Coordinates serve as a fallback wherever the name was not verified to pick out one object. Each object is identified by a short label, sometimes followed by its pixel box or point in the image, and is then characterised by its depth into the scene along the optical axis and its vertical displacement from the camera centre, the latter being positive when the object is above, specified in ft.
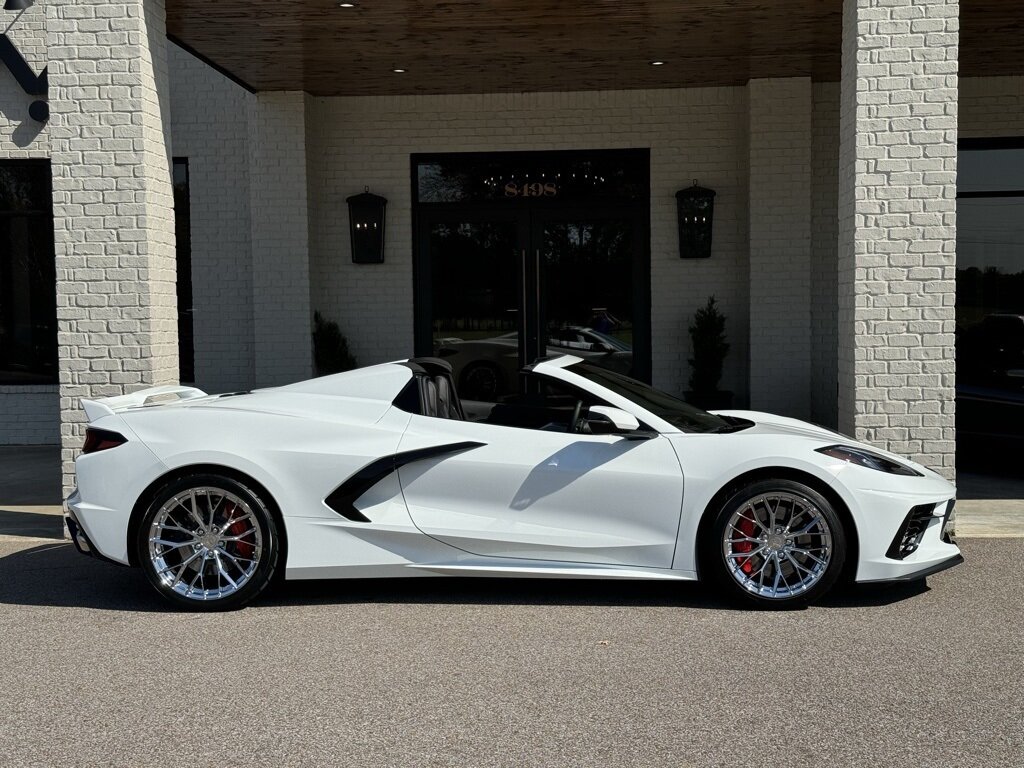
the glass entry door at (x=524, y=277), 44.34 +0.90
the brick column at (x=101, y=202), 26.81 +2.39
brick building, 38.37 +4.26
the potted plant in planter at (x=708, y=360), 42.65 -2.24
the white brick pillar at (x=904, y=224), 25.66 +1.55
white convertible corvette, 19.21 -3.33
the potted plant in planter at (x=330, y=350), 43.65 -1.72
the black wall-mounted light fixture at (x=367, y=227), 44.27 +2.88
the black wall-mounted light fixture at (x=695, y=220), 43.34 +2.88
